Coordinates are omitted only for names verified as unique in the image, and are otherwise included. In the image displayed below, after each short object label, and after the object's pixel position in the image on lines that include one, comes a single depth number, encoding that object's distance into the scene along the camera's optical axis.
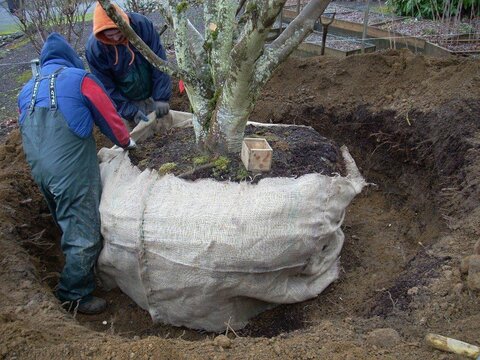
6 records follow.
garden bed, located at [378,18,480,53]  6.30
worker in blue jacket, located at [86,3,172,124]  3.21
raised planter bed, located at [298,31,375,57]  6.39
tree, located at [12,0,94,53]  4.99
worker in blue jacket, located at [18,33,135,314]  2.61
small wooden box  2.63
